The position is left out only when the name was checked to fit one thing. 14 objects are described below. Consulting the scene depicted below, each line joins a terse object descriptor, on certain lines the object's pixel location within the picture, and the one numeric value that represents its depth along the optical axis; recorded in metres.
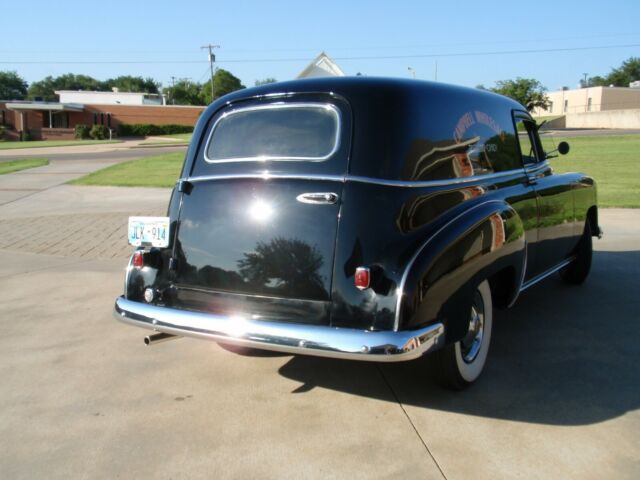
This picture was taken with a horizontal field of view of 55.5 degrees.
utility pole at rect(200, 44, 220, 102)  58.36
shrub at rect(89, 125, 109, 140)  52.47
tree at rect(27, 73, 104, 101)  121.69
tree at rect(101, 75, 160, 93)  118.88
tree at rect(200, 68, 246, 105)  67.78
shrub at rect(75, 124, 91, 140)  53.25
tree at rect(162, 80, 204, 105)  89.12
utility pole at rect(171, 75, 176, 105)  90.62
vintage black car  3.07
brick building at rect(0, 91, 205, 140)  55.04
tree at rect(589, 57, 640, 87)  93.50
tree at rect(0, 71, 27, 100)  113.19
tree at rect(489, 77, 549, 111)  60.78
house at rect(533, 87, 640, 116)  66.00
